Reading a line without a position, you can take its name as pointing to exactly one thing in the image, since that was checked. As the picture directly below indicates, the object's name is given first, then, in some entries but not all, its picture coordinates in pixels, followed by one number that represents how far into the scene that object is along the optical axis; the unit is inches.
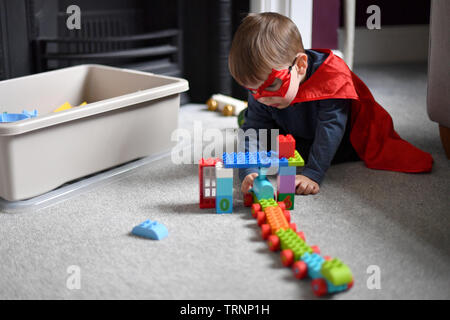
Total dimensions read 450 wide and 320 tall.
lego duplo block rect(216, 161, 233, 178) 37.5
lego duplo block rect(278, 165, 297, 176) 38.4
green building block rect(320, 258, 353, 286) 27.6
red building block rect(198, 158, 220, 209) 38.1
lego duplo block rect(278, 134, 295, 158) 37.5
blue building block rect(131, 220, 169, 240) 34.9
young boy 39.2
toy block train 31.8
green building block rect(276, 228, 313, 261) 30.9
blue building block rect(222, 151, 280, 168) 36.7
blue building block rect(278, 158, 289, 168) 37.3
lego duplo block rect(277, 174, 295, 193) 38.6
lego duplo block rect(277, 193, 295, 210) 38.8
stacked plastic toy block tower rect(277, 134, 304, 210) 37.5
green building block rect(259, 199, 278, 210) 37.1
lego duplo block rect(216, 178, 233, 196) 37.9
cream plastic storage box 38.7
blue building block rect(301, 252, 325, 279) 28.8
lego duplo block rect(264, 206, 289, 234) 34.1
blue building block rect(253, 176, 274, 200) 38.3
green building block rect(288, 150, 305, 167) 37.4
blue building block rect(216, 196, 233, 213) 38.4
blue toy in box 47.1
